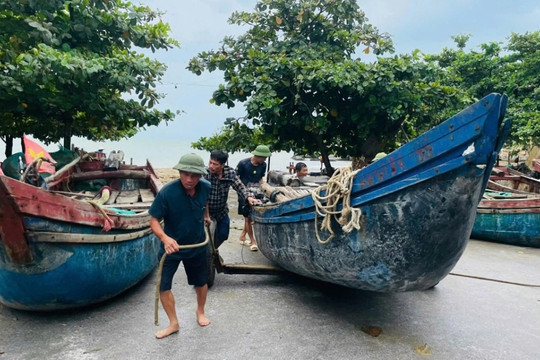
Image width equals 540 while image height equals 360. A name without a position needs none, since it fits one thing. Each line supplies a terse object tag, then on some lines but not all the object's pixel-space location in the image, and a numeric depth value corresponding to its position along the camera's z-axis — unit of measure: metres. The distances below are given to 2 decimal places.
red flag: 3.90
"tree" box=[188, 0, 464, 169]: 7.89
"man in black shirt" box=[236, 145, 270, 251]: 5.46
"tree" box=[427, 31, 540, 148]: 11.27
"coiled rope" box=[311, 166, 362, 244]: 2.90
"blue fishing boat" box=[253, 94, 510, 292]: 2.37
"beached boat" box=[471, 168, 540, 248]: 6.79
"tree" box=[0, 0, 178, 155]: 6.42
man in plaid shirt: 4.10
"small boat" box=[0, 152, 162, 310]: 2.85
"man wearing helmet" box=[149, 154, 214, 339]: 3.00
